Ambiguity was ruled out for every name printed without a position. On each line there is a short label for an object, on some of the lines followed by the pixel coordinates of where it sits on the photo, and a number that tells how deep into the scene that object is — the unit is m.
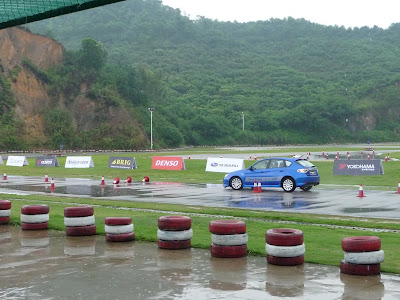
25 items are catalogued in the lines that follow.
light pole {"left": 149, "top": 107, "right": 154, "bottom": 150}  95.71
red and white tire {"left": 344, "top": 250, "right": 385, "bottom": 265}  9.16
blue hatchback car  25.91
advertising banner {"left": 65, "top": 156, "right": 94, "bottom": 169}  45.52
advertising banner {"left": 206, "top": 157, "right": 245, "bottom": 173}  37.03
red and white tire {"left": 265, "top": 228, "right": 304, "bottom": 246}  9.90
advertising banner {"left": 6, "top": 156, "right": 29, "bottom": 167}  49.51
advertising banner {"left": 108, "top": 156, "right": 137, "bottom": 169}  42.78
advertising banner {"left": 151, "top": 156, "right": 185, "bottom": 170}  40.75
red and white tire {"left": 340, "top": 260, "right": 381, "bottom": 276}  9.20
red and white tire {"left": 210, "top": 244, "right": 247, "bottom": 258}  10.63
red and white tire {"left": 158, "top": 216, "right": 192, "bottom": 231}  11.48
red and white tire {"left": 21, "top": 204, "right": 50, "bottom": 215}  14.32
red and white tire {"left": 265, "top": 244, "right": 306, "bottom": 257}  9.87
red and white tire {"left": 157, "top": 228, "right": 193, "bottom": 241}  11.51
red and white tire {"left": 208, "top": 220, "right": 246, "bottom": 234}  10.59
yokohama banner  32.31
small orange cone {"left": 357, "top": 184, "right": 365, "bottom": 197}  22.78
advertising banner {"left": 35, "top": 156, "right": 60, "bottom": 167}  48.12
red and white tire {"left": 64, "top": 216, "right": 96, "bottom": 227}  13.35
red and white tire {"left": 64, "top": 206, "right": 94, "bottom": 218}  13.36
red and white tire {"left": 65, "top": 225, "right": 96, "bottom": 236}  13.34
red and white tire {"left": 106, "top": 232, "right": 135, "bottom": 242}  12.40
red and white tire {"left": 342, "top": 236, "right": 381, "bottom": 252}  9.18
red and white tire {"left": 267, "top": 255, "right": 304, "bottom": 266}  9.91
